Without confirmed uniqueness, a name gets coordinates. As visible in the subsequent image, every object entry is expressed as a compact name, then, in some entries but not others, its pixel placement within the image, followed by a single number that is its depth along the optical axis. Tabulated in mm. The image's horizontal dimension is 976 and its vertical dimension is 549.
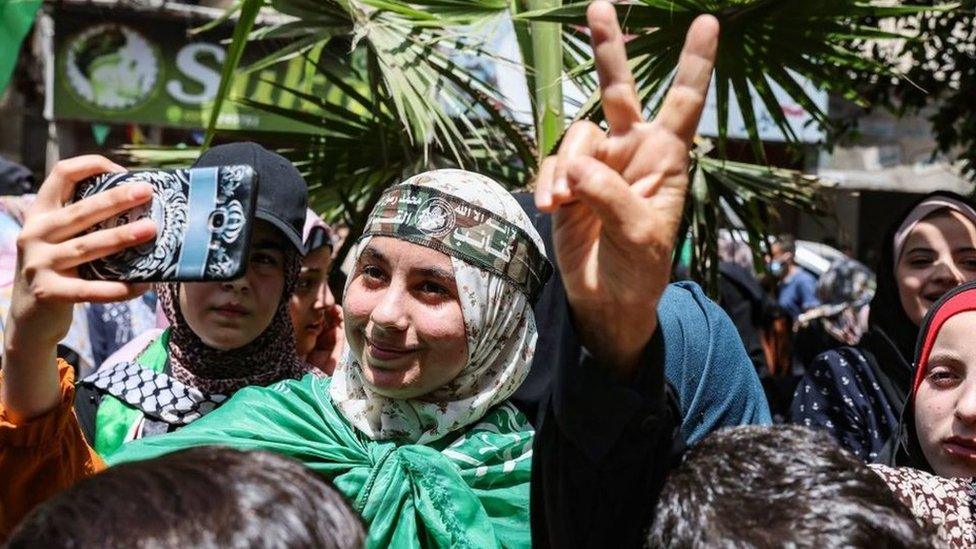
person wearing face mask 8516
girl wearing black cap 2352
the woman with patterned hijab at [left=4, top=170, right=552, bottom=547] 1872
